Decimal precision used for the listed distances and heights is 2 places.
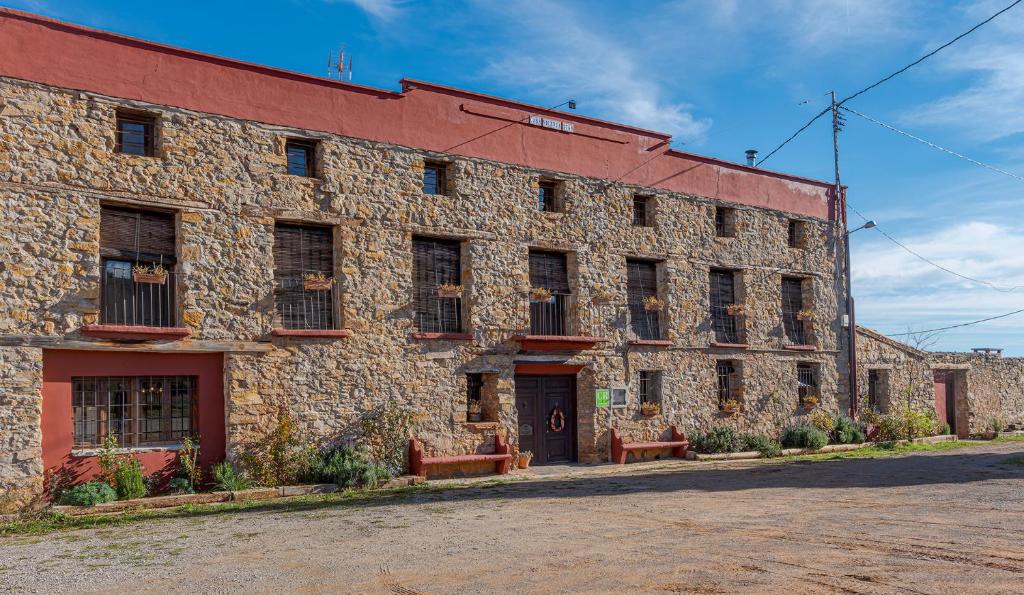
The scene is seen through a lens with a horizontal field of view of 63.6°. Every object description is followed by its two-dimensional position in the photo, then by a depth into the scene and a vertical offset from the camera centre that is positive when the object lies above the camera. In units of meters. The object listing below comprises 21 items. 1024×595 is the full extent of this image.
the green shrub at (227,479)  13.41 -1.94
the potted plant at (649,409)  19.19 -1.35
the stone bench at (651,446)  18.41 -2.17
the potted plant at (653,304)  19.62 +1.13
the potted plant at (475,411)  16.80 -1.14
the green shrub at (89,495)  11.98 -1.91
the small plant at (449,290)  16.56 +1.32
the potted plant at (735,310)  21.36 +1.02
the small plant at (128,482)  12.60 -1.81
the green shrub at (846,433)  22.69 -2.36
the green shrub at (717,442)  19.92 -2.23
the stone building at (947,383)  24.91 -1.22
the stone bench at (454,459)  15.52 -2.01
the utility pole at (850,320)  23.88 +0.78
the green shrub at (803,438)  21.53 -2.36
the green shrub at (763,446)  20.41 -2.41
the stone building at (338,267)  12.73 +1.75
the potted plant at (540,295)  17.85 +1.27
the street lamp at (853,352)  23.86 -0.15
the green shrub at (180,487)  13.15 -1.99
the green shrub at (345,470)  14.34 -1.95
